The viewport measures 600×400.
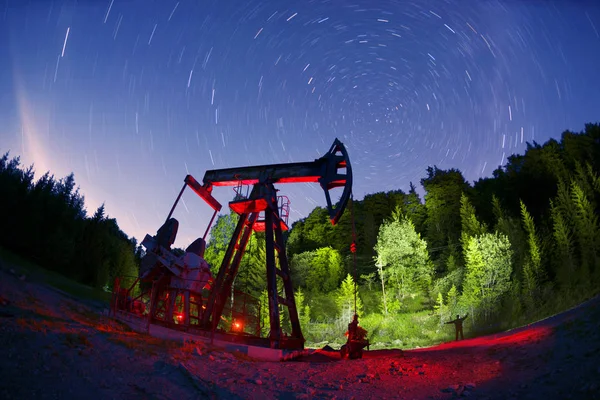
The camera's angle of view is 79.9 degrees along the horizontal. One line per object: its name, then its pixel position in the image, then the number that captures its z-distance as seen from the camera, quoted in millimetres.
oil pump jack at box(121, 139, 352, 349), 14148
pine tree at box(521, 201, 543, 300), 28109
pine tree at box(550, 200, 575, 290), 28688
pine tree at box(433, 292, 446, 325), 29681
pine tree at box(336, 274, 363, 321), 34041
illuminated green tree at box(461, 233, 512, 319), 29531
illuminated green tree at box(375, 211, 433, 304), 37531
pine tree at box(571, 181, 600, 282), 29303
